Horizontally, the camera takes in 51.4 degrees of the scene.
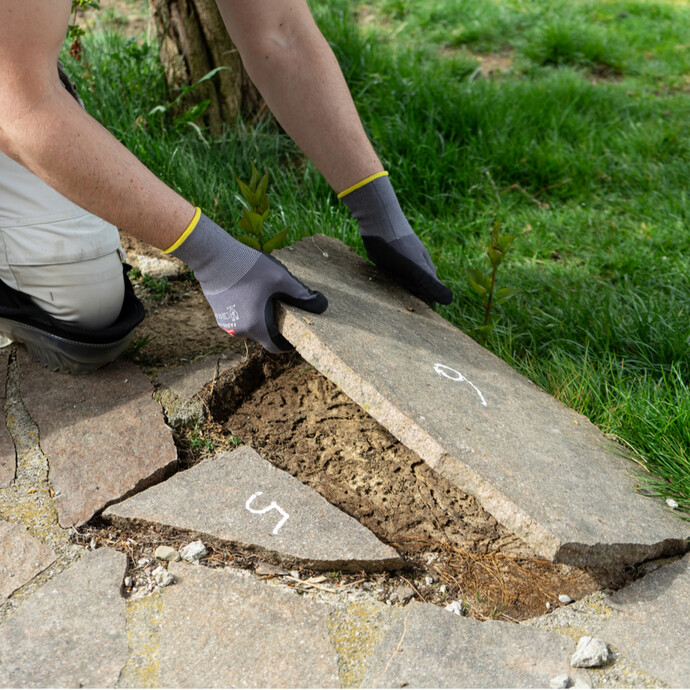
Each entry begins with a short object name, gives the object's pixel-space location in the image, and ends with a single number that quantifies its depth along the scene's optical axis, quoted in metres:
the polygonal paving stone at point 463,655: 1.32
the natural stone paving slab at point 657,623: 1.37
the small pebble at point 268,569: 1.54
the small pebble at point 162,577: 1.50
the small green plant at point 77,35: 2.84
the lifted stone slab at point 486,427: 1.51
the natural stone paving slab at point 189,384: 1.95
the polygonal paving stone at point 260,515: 1.56
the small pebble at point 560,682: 1.30
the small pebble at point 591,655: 1.35
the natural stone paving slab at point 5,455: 1.77
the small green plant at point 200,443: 1.88
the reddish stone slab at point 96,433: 1.72
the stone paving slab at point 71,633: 1.29
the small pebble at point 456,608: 1.50
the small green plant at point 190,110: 3.19
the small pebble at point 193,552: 1.56
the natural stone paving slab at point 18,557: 1.50
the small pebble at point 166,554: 1.56
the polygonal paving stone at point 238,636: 1.31
